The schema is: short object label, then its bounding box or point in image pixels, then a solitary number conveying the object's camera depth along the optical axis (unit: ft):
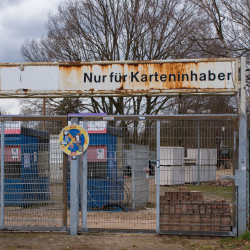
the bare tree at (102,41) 75.46
